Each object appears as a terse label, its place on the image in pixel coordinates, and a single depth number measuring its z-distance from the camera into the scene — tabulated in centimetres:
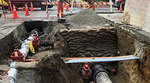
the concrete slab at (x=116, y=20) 437
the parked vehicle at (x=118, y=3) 1057
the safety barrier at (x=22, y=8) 898
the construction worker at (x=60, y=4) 513
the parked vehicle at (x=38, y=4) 910
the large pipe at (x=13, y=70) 248
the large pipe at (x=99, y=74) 330
